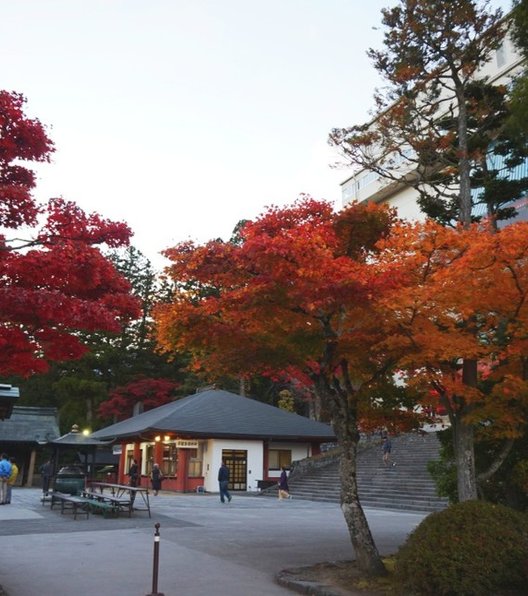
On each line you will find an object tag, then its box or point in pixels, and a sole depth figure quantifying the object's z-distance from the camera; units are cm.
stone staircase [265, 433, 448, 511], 2391
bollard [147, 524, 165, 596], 739
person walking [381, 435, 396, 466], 3053
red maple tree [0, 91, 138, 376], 937
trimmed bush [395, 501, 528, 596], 692
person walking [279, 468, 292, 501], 2823
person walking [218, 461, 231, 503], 2509
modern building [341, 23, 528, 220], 3747
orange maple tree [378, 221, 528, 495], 877
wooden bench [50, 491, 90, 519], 1781
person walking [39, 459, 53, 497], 2600
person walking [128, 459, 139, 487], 2931
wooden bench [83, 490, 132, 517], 1780
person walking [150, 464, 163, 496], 2872
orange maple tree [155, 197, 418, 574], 915
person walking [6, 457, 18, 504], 2259
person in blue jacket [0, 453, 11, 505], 2148
